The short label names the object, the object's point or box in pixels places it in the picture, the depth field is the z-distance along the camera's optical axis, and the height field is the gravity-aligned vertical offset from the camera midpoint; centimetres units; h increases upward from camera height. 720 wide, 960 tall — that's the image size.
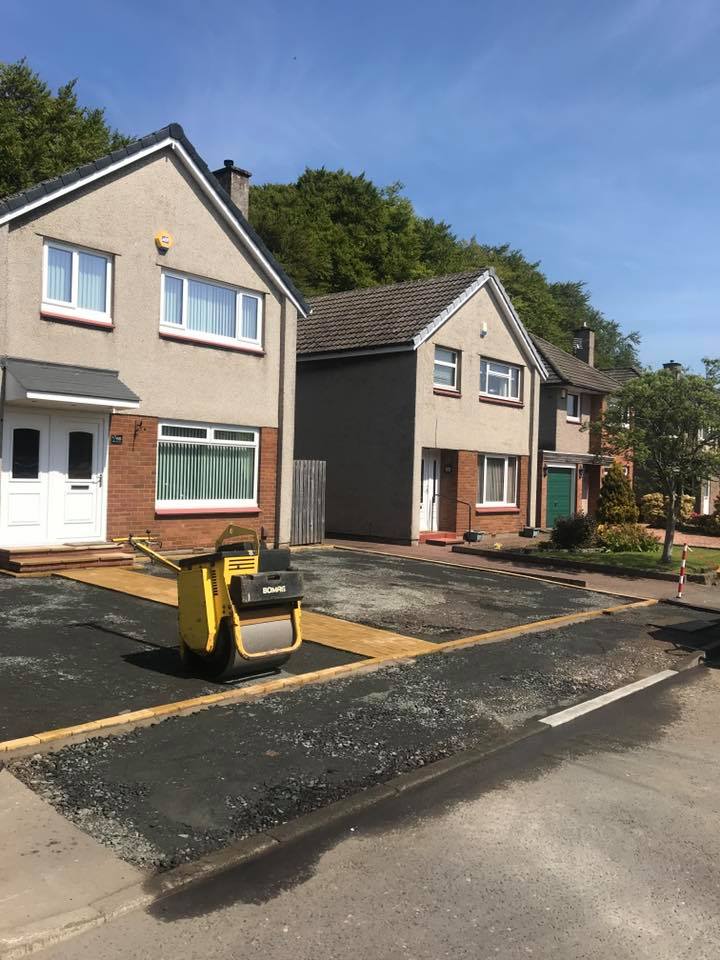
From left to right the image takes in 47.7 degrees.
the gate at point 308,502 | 1834 -71
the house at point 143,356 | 1305 +201
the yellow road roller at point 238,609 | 689 -122
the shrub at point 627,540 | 2017 -152
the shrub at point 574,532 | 1959 -131
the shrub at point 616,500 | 2680 -68
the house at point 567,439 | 2689 +137
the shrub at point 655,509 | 3083 -109
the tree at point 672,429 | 1705 +112
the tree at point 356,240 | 4241 +1350
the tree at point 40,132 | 3011 +1321
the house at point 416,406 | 2061 +181
